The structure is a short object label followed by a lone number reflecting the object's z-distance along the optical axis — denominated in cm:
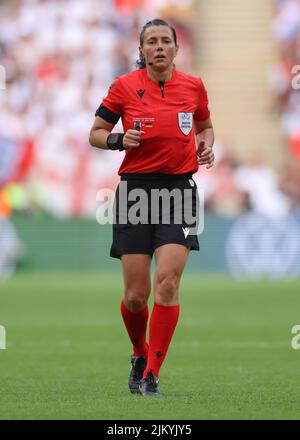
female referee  1515
